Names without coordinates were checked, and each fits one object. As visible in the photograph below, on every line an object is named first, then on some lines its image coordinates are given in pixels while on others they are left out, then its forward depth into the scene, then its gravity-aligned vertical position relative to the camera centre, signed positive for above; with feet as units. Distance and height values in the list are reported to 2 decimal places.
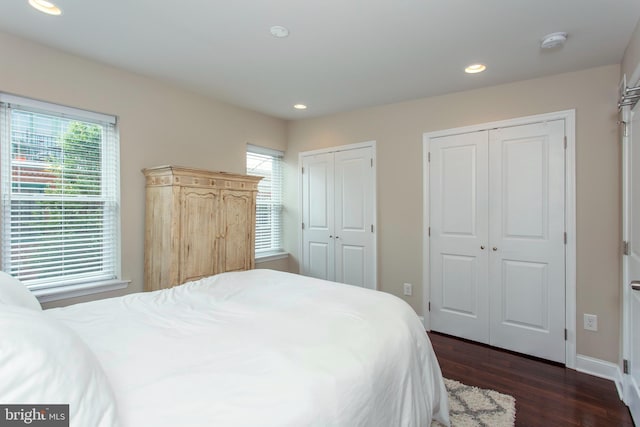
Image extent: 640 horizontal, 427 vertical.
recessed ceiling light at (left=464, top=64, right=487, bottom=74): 8.79 +4.01
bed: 2.65 -1.79
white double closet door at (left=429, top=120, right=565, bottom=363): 9.25 -0.78
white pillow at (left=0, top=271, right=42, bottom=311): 4.43 -1.18
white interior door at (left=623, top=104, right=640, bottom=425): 6.64 -1.12
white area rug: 6.43 -4.21
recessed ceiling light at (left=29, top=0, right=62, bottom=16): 6.26 +4.11
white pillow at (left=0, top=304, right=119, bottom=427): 2.33 -1.25
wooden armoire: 9.09 -0.37
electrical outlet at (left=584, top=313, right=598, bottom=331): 8.66 -2.99
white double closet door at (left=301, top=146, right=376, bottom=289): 12.75 -0.14
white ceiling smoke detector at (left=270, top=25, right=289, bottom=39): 7.02 +4.05
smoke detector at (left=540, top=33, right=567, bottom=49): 7.13 +3.89
